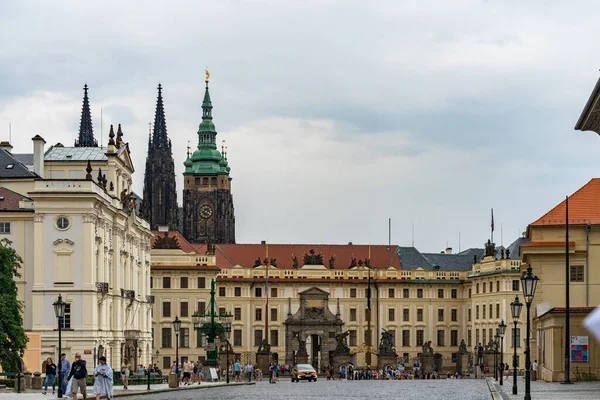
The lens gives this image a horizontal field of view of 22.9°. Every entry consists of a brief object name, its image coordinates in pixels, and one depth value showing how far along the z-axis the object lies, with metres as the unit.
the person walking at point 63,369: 48.96
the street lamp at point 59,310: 49.70
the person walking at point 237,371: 85.82
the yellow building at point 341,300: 152.75
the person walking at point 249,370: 92.49
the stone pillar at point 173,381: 67.12
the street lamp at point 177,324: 72.97
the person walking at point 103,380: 41.31
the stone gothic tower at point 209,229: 196.50
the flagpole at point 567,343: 57.03
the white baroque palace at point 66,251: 88.38
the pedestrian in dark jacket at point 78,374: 42.62
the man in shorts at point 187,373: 75.25
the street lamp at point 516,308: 54.27
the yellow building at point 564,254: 76.75
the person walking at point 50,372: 55.38
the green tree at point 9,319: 64.12
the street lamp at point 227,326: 93.41
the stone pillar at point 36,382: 58.59
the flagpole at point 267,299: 145.00
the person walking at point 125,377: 64.27
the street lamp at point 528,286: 43.00
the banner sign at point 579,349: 59.41
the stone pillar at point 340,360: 122.50
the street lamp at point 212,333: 91.50
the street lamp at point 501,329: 86.92
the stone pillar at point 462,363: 125.19
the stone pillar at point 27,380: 58.44
